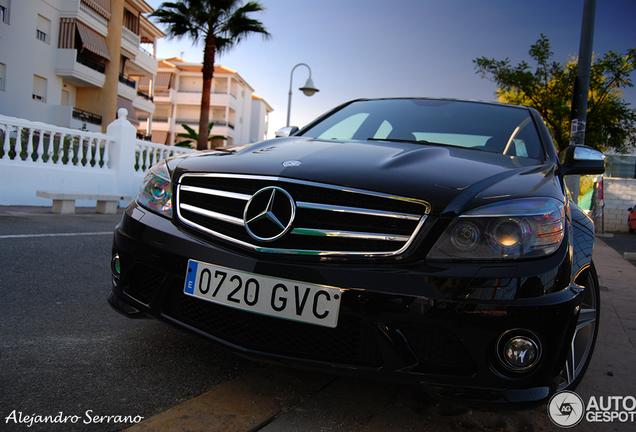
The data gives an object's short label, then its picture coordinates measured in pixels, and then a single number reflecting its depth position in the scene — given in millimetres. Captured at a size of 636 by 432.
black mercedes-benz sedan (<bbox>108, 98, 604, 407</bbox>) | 1450
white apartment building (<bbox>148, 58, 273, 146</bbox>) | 50375
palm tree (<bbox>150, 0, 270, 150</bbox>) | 20000
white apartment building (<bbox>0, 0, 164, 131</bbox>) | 21641
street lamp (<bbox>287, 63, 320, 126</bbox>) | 19120
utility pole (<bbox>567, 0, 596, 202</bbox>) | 6488
